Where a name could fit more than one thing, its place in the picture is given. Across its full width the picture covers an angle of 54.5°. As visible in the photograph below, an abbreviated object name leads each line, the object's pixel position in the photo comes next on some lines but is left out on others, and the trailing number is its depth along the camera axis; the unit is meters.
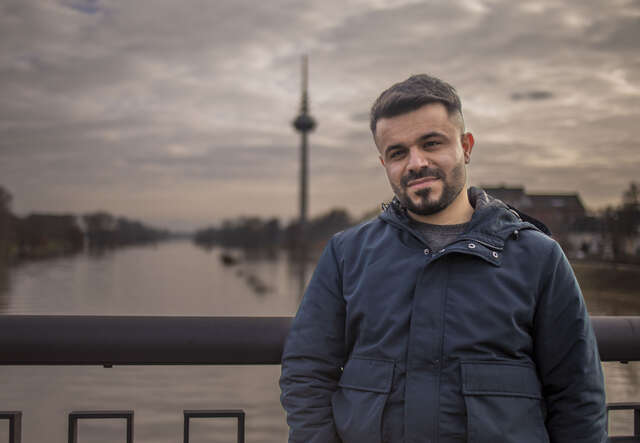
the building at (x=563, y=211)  39.03
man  1.69
